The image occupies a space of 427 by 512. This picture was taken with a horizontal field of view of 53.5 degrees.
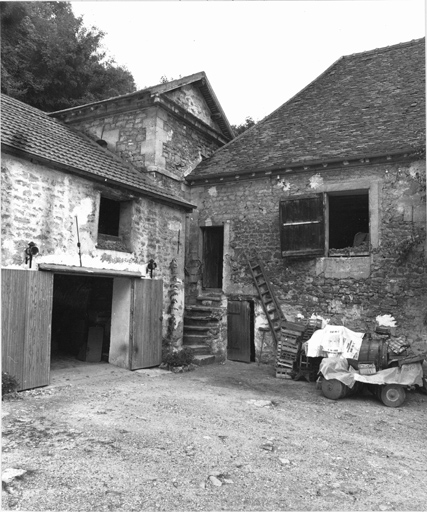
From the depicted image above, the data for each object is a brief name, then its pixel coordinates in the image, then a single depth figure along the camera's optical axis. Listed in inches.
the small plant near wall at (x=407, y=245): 357.7
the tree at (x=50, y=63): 665.6
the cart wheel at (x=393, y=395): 271.7
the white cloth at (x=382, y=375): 272.1
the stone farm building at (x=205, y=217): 300.2
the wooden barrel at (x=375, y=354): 285.6
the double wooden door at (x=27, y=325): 268.7
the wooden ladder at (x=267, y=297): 409.1
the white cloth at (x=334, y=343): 303.1
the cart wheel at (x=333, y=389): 283.1
